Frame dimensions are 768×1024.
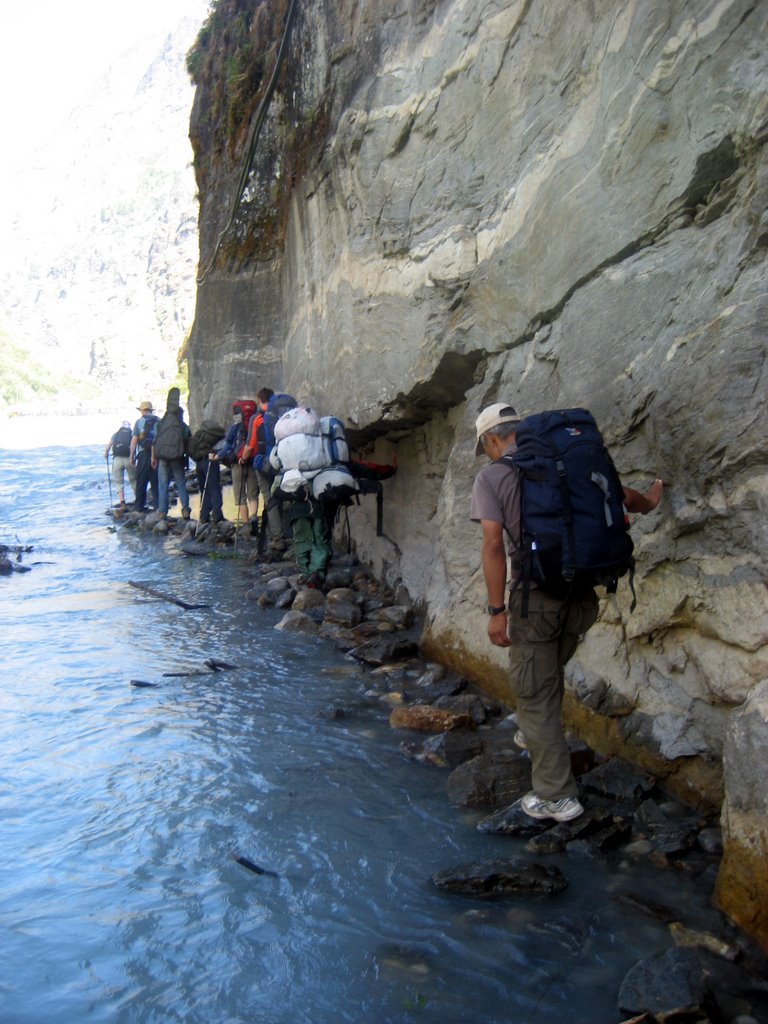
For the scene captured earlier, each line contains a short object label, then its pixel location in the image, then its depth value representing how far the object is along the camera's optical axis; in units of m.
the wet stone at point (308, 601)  9.21
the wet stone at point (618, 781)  4.46
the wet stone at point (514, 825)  4.28
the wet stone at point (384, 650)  7.18
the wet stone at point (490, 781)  4.64
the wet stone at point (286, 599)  9.57
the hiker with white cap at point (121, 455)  18.80
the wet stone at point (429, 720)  5.64
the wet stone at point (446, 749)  5.17
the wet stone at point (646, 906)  3.48
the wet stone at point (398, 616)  8.21
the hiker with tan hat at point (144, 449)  17.50
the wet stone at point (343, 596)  8.87
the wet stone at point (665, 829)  3.97
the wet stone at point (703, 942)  3.17
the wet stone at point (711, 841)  3.93
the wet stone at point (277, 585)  9.95
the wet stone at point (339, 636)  7.71
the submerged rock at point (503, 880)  3.73
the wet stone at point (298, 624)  8.50
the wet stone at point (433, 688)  6.32
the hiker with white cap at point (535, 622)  4.17
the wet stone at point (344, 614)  8.41
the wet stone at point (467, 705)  5.79
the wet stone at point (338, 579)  9.98
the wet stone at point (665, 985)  2.83
